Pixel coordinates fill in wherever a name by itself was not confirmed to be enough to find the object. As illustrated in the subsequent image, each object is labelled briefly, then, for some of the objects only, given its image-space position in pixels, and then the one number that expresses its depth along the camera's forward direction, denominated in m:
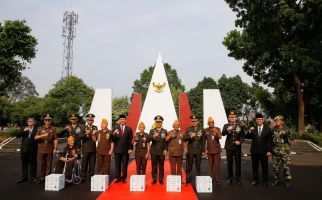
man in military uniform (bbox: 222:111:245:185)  8.24
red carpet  6.53
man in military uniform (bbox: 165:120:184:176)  8.10
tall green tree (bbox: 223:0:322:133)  22.64
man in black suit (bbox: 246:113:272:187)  8.10
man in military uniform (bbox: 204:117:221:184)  8.38
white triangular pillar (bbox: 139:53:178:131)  18.17
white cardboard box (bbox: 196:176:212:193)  7.13
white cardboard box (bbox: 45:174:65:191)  7.18
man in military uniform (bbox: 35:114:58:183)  8.31
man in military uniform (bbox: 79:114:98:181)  8.45
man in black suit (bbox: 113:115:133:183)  8.29
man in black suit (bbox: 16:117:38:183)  8.29
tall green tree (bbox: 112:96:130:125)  54.51
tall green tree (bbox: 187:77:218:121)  51.44
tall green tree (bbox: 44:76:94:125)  44.84
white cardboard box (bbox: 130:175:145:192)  7.12
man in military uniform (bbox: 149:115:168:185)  8.19
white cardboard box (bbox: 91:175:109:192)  7.21
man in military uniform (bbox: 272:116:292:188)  7.80
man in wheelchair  7.93
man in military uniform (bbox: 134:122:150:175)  8.29
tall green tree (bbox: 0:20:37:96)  25.80
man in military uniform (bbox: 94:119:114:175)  8.46
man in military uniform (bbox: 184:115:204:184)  8.20
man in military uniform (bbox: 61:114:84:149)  8.44
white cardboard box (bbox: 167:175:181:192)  7.12
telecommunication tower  46.97
